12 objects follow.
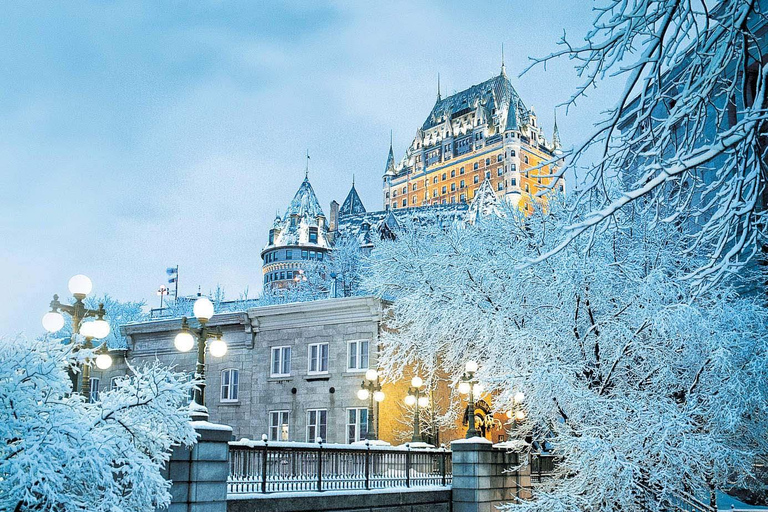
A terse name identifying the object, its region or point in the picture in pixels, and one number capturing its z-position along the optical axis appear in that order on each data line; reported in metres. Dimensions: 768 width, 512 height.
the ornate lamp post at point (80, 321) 13.56
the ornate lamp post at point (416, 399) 28.86
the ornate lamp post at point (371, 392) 28.27
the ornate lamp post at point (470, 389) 23.98
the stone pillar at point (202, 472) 14.55
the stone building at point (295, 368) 34.72
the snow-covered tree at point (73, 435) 8.81
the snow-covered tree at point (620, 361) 20.05
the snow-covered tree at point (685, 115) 6.19
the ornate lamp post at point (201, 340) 14.05
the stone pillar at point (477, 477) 24.66
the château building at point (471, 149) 169.50
